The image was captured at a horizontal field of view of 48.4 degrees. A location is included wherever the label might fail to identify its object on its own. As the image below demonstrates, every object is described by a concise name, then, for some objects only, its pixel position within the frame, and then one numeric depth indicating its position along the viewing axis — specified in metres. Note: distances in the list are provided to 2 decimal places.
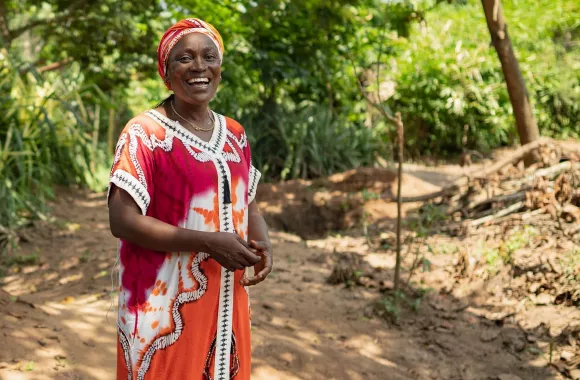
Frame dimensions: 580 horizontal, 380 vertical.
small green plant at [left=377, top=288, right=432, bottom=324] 4.66
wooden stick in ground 4.47
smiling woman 1.85
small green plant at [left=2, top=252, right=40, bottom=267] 6.11
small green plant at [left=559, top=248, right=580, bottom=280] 4.74
